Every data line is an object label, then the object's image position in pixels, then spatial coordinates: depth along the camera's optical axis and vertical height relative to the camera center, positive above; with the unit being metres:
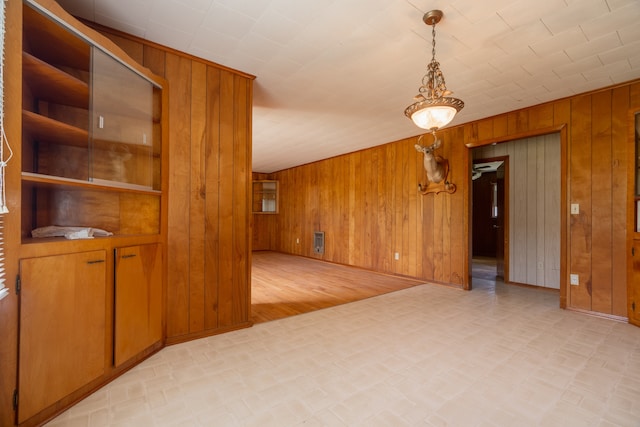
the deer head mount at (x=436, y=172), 4.24 +0.70
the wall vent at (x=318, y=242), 7.03 -0.65
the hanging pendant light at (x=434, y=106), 2.03 +0.82
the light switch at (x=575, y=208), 3.24 +0.11
